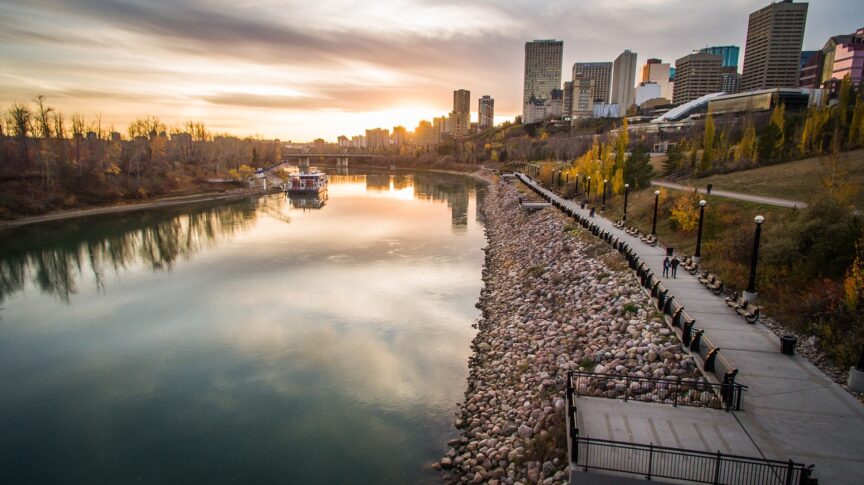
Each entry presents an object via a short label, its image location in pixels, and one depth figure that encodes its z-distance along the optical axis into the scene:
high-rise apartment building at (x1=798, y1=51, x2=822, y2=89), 189.88
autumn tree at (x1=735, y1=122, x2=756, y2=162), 47.41
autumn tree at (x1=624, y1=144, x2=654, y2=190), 43.88
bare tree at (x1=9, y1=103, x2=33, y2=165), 72.25
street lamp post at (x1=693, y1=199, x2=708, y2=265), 21.10
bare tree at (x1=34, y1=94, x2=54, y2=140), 79.25
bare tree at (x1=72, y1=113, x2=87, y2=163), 85.31
